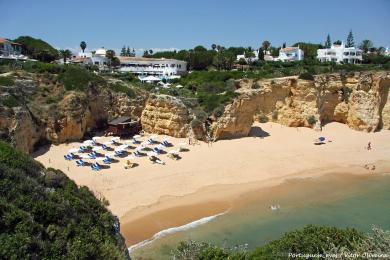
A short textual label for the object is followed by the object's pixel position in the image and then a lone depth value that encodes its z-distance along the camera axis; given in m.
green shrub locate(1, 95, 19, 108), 28.32
